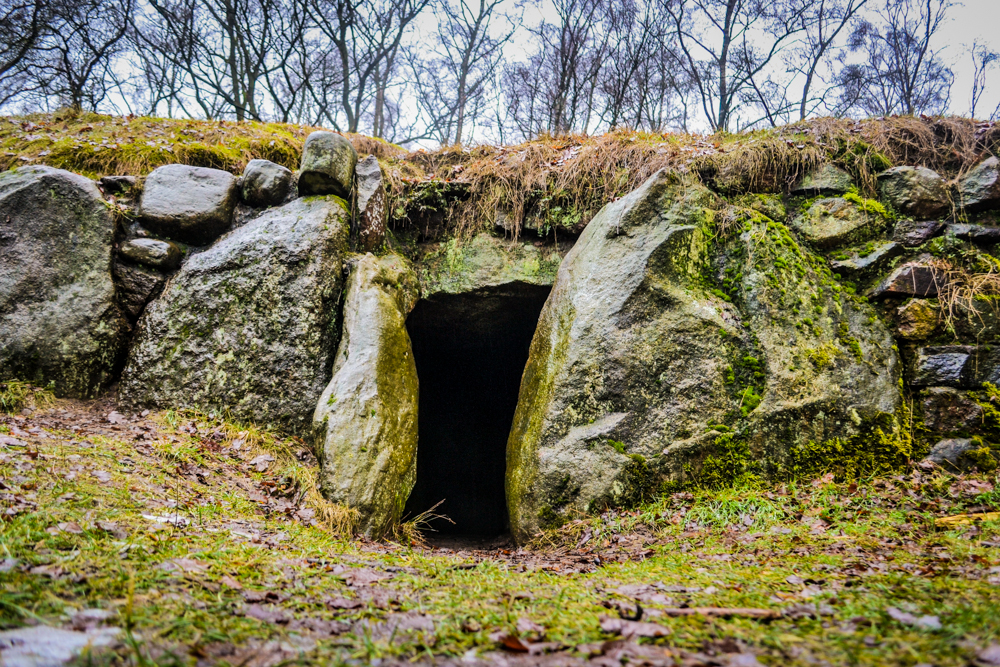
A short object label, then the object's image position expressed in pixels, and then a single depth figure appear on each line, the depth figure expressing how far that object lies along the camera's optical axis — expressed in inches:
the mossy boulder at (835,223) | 204.8
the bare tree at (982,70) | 424.5
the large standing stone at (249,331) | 199.9
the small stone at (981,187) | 199.3
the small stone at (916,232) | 197.5
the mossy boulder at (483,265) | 247.0
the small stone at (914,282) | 186.2
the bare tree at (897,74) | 484.1
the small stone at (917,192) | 203.3
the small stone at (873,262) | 196.7
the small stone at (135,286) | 213.0
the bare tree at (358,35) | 424.8
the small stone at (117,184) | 228.2
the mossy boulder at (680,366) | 172.4
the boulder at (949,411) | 167.8
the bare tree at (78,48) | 361.4
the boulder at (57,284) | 193.3
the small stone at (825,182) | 214.5
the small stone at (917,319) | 182.1
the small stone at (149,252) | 214.2
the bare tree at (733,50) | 464.1
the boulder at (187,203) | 221.5
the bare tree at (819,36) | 470.6
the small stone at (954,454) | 162.7
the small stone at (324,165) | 227.0
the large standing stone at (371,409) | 167.9
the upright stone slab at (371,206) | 237.5
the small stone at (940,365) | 173.5
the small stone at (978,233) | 192.9
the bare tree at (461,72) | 539.2
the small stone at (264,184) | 232.4
